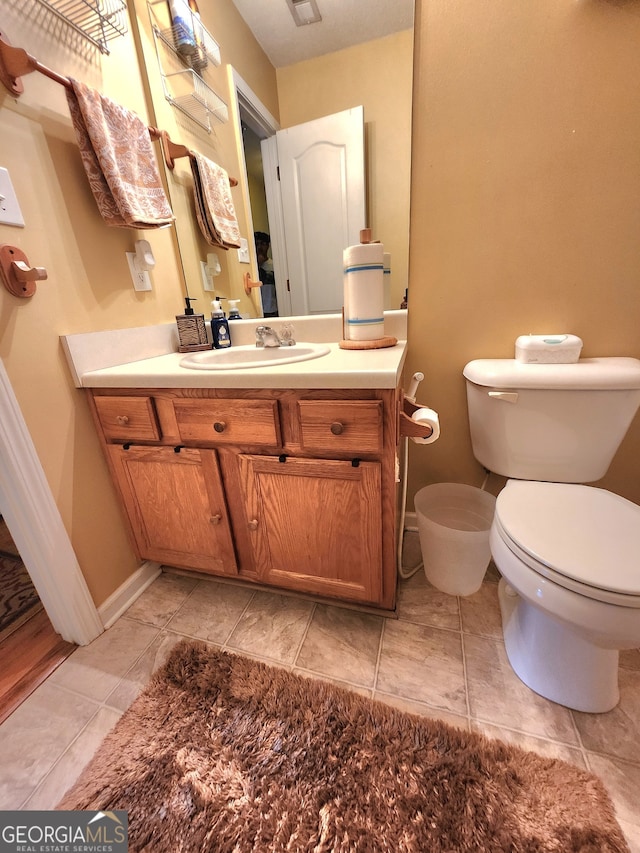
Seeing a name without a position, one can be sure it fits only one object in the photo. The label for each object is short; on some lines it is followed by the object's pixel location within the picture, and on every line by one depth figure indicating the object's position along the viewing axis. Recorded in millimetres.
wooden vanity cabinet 877
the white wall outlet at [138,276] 1196
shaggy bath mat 666
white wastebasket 1116
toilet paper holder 884
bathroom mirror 1099
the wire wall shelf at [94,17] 926
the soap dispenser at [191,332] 1327
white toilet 687
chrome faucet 1279
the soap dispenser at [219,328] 1373
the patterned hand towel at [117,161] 938
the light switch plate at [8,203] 822
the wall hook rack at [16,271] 832
